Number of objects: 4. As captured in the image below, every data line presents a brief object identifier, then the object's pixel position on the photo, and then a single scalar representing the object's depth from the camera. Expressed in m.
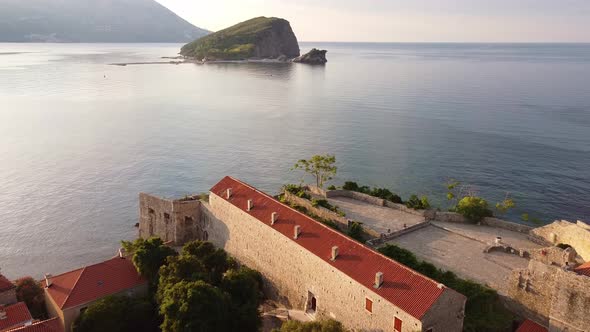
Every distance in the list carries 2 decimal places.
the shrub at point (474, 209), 39.12
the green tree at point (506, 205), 44.91
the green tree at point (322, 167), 53.03
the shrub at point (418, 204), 41.00
